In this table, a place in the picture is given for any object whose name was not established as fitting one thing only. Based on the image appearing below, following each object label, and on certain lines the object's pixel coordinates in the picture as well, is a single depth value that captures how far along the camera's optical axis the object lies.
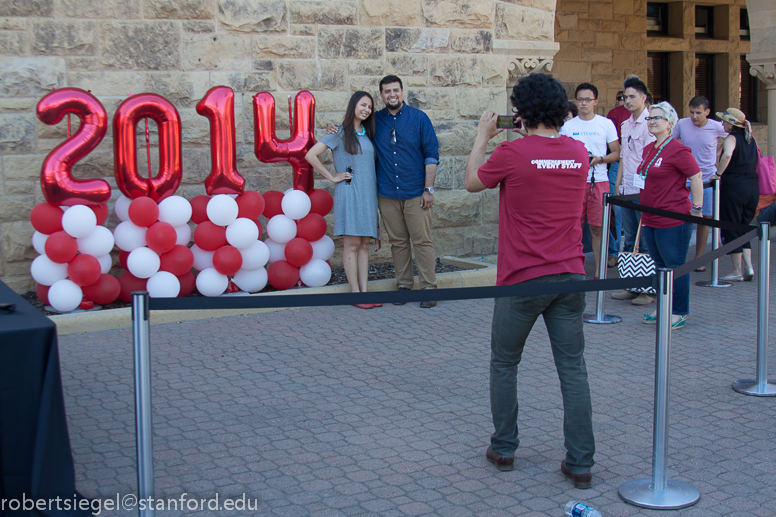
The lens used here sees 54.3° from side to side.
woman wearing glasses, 5.88
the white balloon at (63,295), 6.04
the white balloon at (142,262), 6.21
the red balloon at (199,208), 6.73
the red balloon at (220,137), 6.61
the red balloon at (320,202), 7.11
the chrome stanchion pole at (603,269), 6.39
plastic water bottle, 3.07
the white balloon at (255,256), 6.73
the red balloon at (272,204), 7.05
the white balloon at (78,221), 5.99
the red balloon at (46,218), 6.07
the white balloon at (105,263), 6.33
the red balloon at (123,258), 6.54
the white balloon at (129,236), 6.32
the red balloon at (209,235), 6.57
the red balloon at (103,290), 6.27
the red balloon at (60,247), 5.96
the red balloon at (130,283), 6.43
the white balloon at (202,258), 6.72
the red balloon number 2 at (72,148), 6.05
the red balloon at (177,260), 6.41
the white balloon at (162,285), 6.29
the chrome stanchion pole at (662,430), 3.25
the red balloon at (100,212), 6.32
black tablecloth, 2.86
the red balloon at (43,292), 6.28
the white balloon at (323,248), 7.16
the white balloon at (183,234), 6.58
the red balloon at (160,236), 6.25
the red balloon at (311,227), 7.01
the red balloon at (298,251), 6.92
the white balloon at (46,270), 6.08
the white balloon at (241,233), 6.55
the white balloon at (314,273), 7.08
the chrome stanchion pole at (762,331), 4.52
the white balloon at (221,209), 6.49
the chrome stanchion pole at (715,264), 7.80
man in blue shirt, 6.89
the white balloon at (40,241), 6.16
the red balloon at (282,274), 6.97
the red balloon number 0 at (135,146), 6.30
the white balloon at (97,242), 6.14
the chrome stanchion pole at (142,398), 2.87
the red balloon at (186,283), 6.64
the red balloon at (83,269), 6.06
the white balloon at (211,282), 6.59
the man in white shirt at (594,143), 7.53
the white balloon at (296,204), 6.88
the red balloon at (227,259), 6.54
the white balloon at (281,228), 6.90
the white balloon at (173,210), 6.39
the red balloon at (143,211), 6.20
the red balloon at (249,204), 6.75
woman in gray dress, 6.75
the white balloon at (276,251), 7.05
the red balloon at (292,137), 6.80
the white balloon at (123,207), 6.50
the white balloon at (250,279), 6.88
